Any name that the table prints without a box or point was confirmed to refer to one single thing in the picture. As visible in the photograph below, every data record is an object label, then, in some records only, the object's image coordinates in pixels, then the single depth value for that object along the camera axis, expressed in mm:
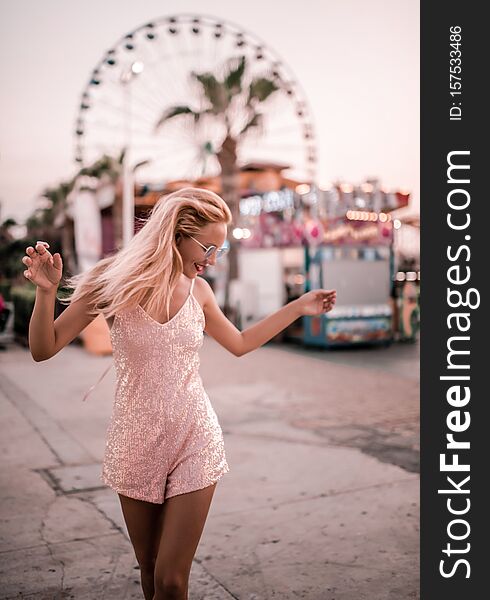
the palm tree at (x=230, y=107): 17469
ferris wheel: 16047
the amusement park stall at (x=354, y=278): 13398
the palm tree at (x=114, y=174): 16859
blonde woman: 2189
